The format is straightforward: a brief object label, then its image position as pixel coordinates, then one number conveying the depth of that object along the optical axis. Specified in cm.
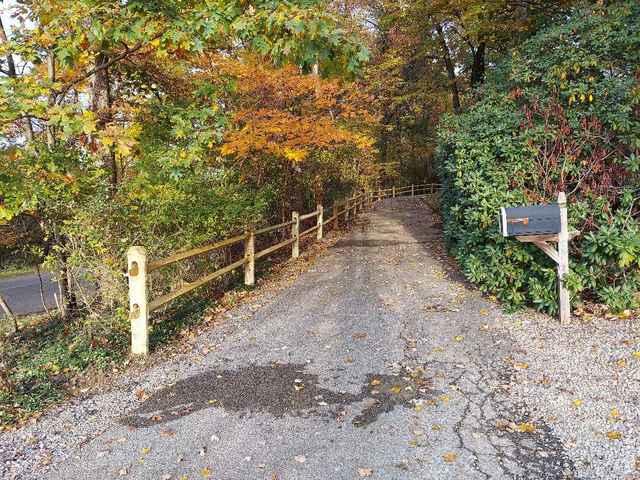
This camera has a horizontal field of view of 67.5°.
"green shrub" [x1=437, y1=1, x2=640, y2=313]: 552
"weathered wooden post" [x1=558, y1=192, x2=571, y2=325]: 532
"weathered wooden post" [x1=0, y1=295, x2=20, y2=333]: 852
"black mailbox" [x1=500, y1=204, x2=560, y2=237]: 522
